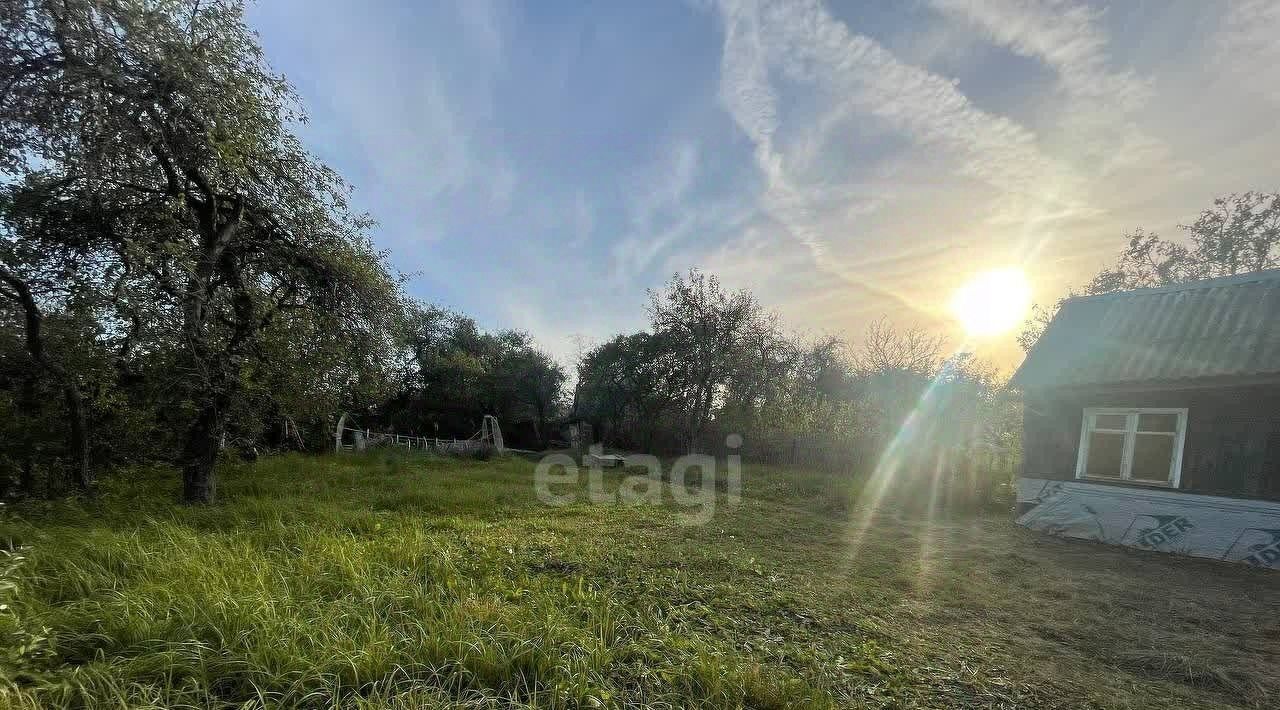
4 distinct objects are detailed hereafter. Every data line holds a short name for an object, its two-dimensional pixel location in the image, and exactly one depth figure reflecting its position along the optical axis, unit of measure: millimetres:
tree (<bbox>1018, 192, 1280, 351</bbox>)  15539
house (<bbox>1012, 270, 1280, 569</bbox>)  6500
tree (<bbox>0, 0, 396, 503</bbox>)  4938
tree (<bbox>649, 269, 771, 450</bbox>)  20391
